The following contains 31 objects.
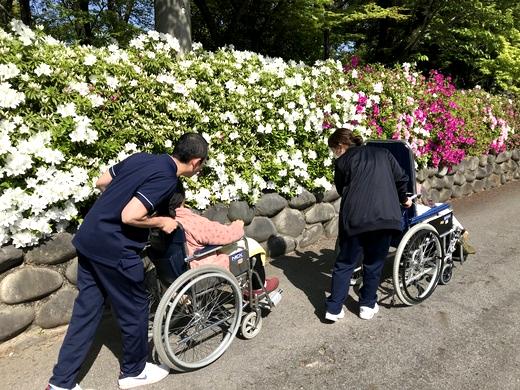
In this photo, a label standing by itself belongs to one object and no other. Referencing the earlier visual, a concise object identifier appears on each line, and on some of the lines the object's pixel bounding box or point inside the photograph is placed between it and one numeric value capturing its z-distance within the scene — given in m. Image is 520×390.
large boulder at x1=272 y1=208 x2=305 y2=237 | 5.07
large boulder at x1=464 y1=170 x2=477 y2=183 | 8.42
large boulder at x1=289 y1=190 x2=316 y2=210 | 5.18
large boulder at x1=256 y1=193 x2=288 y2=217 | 4.84
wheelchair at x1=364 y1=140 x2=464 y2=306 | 3.64
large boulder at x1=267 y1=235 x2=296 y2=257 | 5.02
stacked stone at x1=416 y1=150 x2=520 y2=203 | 7.62
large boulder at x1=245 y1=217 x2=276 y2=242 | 4.76
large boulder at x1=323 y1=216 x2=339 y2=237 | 5.75
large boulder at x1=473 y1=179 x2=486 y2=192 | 8.76
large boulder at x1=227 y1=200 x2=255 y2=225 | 4.53
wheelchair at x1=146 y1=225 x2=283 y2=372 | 2.65
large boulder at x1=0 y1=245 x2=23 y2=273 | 3.04
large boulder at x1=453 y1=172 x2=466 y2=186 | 8.11
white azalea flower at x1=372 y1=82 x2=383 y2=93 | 6.02
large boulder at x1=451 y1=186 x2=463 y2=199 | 8.18
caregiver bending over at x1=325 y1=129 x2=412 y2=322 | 3.35
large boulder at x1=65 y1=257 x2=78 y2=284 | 3.44
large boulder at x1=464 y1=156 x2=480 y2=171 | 8.28
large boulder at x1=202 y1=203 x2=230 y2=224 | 4.33
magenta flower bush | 6.06
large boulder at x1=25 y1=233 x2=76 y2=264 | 3.23
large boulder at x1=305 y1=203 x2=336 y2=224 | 5.46
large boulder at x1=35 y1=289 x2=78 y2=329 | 3.30
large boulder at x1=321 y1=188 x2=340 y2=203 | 5.62
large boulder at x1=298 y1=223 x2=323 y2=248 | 5.41
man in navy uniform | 2.45
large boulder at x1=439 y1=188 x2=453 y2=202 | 7.86
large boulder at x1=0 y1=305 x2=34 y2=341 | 3.08
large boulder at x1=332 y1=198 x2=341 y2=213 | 5.81
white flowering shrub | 3.11
